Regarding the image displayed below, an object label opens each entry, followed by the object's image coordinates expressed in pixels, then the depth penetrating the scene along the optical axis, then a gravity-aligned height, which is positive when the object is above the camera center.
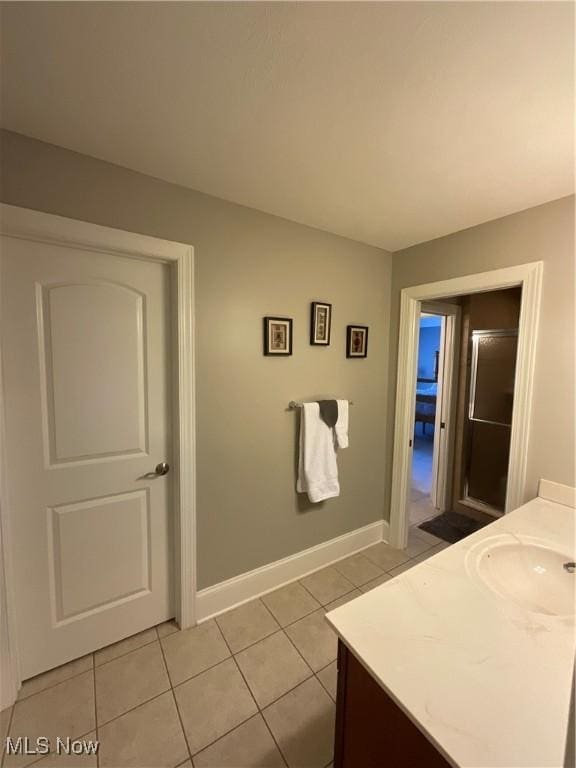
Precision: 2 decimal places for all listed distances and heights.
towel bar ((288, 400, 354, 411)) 2.02 -0.29
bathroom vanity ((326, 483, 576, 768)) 0.62 -0.70
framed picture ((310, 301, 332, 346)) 2.05 +0.24
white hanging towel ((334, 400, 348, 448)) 2.14 -0.44
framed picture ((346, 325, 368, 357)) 2.25 +0.14
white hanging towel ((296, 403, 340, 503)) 2.01 -0.63
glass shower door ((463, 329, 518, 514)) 2.72 -0.48
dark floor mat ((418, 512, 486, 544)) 2.78 -1.49
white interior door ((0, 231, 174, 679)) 1.35 -0.41
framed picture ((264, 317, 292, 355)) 1.87 +0.14
